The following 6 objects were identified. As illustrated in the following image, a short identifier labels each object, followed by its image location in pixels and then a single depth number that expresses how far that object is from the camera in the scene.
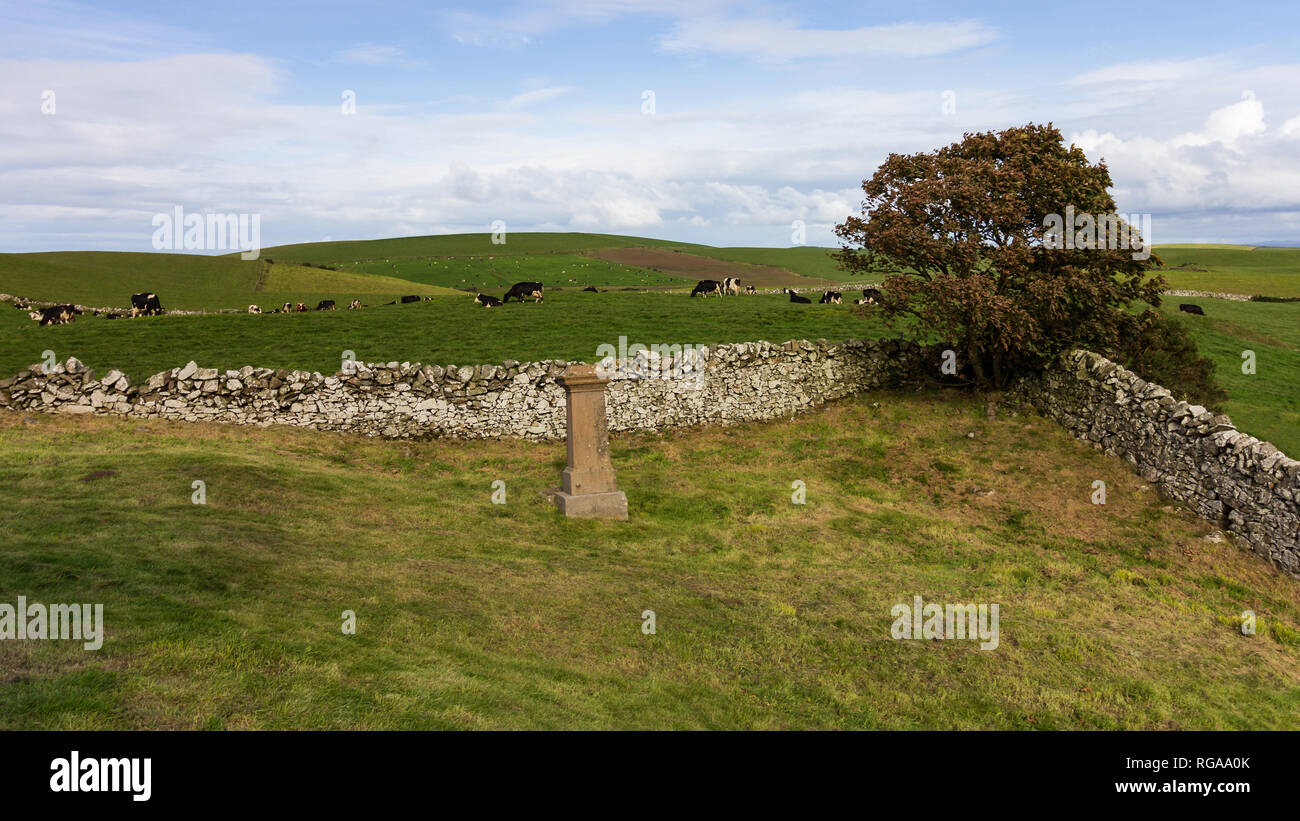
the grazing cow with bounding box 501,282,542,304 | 42.78
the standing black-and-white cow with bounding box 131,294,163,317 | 37.06
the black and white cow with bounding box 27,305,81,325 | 30.36
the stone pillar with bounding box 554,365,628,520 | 16.39
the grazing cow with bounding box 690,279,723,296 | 46.47
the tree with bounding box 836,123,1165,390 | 21.27
